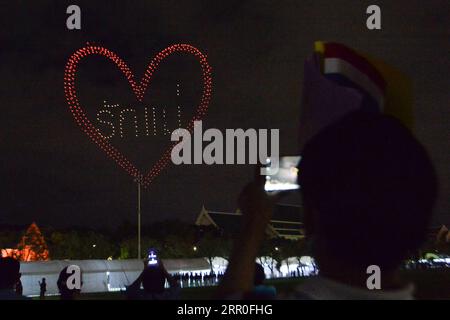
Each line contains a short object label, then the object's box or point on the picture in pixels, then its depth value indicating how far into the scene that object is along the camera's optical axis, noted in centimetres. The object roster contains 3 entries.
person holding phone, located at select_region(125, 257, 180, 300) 530
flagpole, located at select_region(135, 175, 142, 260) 4343
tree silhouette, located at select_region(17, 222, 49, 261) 5388
